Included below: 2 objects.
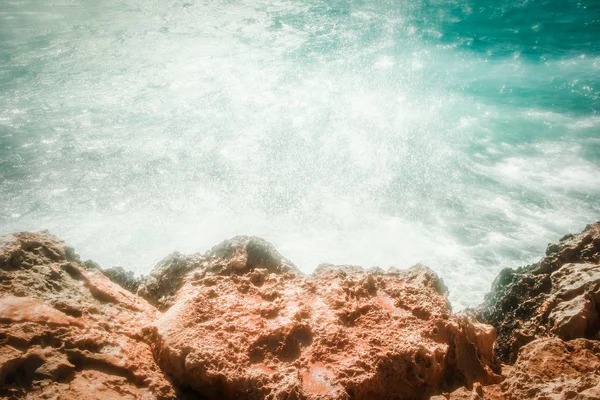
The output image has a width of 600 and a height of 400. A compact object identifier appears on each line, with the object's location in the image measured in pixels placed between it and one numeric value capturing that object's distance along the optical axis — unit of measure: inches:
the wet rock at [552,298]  120.3
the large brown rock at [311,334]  92.3
